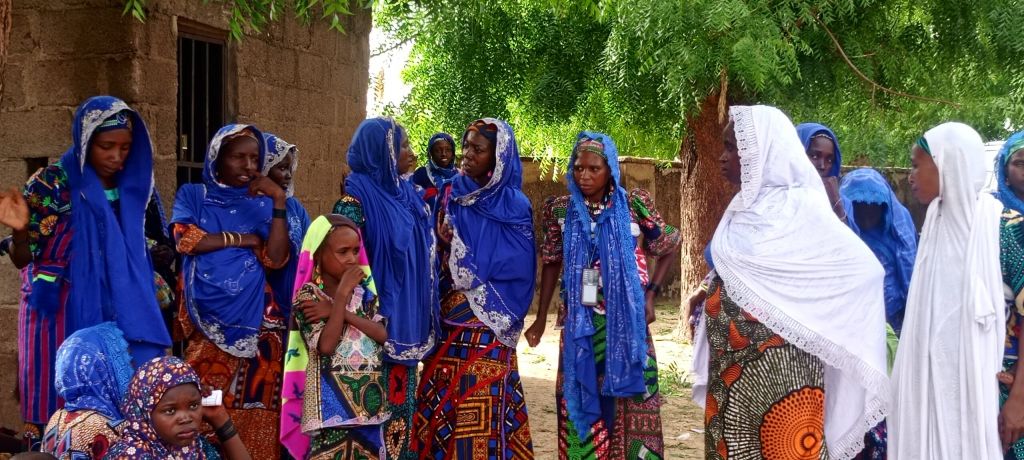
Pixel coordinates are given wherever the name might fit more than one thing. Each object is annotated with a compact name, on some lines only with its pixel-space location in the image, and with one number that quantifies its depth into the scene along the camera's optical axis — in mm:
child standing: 4398
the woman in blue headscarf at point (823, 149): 5129
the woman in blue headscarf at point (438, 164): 7152
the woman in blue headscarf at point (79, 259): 4441
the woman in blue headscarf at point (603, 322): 4926
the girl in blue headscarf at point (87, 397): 3729
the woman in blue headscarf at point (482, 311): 5109
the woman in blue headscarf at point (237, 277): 4809
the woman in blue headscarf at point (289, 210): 5090
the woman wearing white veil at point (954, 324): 3834
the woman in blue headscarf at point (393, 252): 4812
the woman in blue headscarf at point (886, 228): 5016
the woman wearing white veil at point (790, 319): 3896
